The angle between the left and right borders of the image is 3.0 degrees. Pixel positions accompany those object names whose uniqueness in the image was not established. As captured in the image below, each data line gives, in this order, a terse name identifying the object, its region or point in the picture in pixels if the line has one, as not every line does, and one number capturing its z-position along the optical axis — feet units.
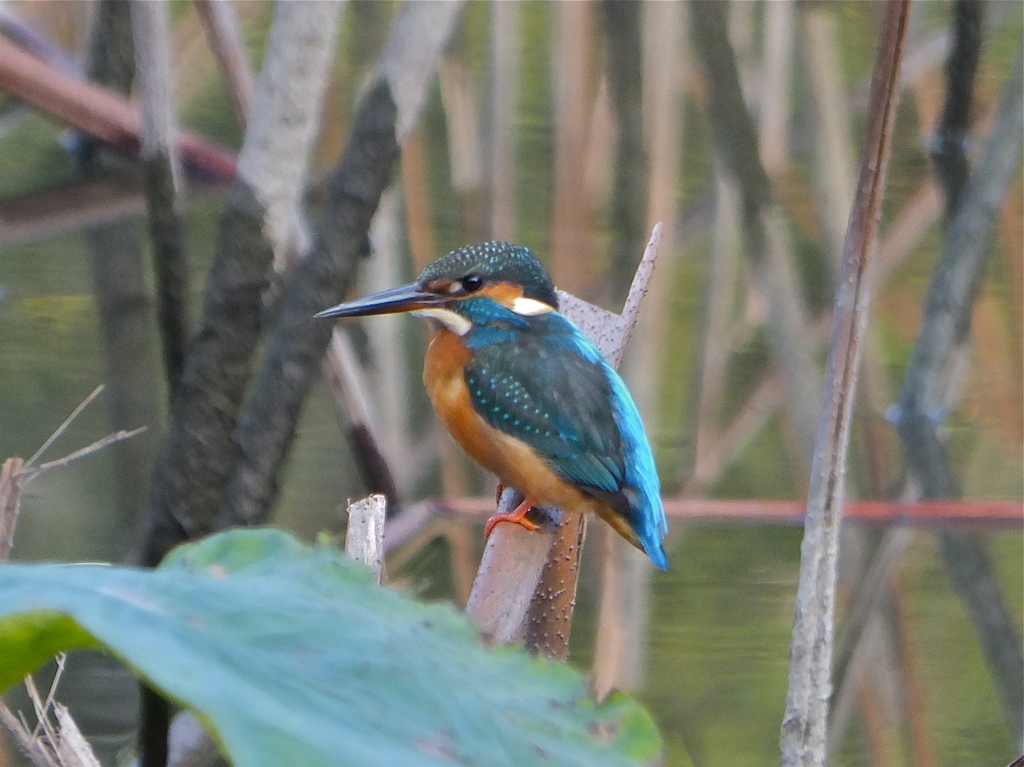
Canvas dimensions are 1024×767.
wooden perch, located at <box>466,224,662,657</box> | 19.00
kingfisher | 19.35
